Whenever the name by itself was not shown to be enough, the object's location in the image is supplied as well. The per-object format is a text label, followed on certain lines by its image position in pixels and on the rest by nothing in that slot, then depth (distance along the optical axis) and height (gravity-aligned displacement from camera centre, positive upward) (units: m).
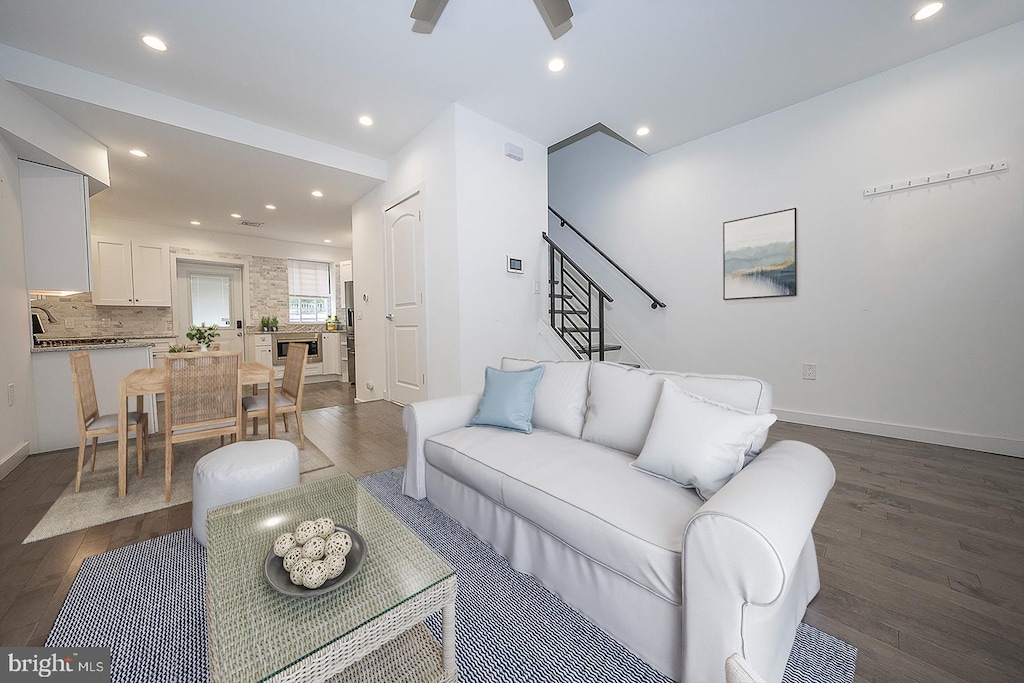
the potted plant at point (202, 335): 3.23 +0.02
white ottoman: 1.66 -0.62
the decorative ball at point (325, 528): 1.09 -0.56
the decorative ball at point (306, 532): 1.06 -0.55
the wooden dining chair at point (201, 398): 2.22 -0.38
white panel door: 3.90 +0.34
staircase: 4.17 +0.28
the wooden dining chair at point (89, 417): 2.24 -0.52
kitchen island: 3.05 -0.46
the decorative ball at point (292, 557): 0.99 -0.59
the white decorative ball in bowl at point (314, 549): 1.01 -0.57
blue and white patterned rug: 1.14 -0.97
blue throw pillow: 2.06 -0.38
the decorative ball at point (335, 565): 0.98 -0.59
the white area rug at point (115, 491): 1.95 -0.92
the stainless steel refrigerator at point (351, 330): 6.25 +0.10
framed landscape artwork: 3.51 +0.72
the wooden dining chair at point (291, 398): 2.97 -0.51
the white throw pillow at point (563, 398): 2.00 -0.35
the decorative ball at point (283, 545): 1.03 -0.57
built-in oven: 6.64 -0.11
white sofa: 0.92 -0.58
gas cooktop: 3.35 -0.03
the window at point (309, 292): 7.27 +0.89
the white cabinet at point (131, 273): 5.37 +0.96
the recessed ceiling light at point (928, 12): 2.39 +2.03
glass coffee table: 0.79 -0.65
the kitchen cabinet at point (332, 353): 7.06 -0.31
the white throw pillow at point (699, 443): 1.31 -0.40
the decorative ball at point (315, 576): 0.94 -0.60
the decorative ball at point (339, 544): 1.02 -0.57
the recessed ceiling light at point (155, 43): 2.51 +1.99
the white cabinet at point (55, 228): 3.05 +0.93
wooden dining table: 2.21 -0.30
